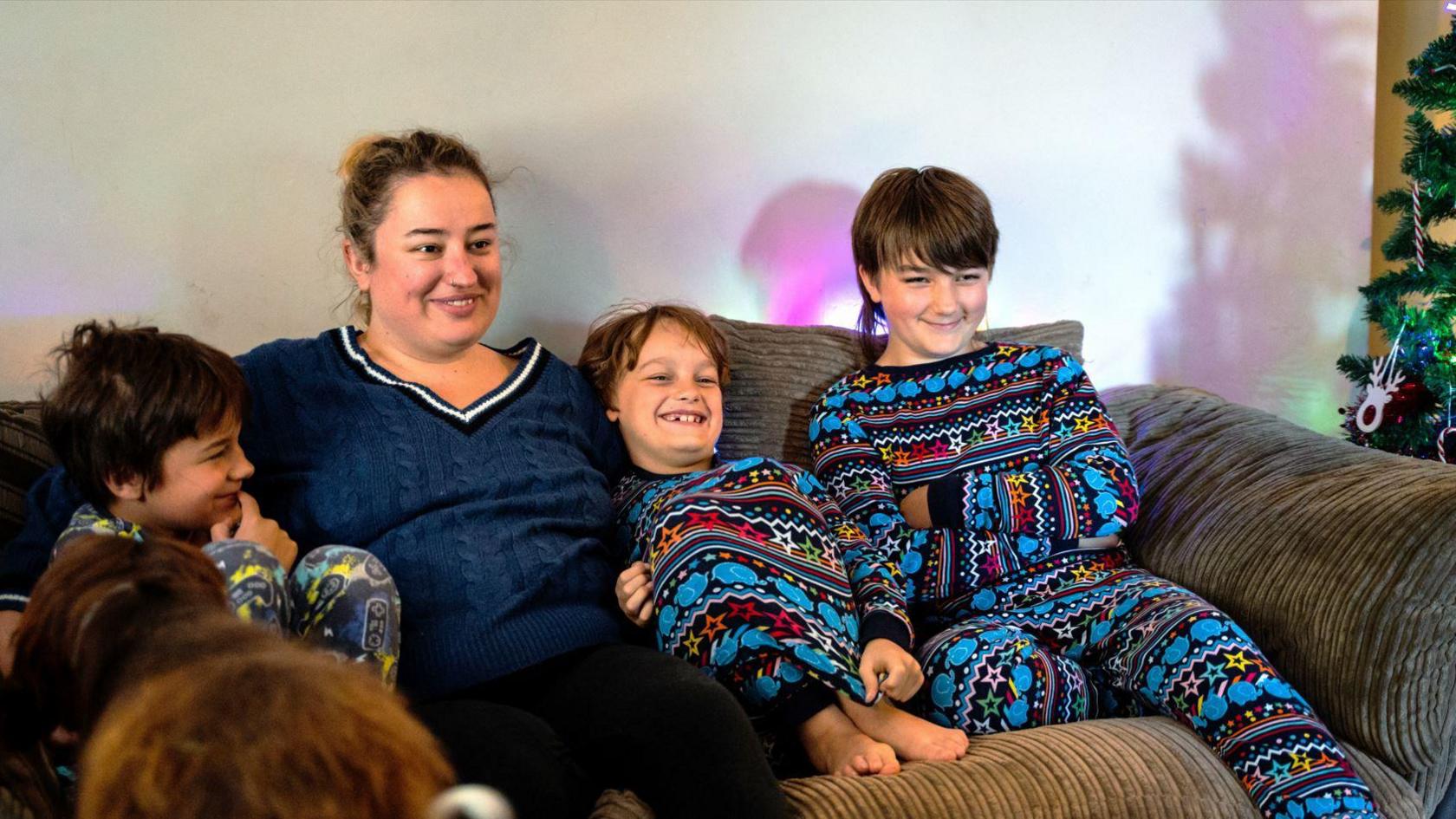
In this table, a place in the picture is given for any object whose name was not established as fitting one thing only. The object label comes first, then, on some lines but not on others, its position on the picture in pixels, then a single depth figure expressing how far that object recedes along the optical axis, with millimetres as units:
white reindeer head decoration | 2215
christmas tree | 2109
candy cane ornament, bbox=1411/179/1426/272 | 2178
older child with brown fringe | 1434
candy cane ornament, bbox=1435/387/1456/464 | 2125
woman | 1339
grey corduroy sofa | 1324
